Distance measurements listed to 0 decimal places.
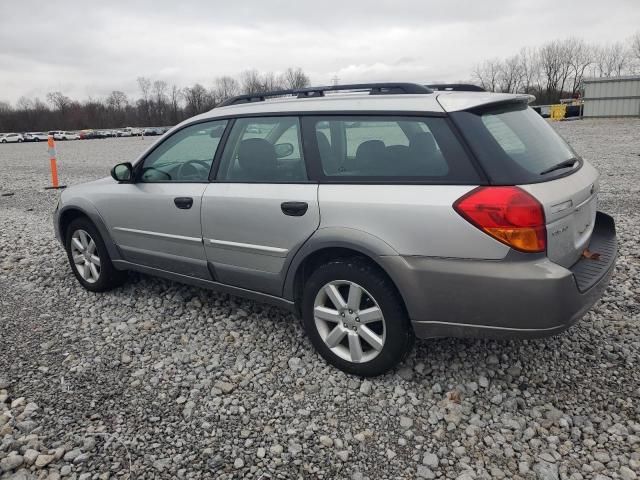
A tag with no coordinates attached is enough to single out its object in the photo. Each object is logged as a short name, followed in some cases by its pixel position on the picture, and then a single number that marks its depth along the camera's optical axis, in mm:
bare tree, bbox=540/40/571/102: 77688
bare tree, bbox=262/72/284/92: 88388
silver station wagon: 2652
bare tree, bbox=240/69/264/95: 87438
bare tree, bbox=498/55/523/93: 78781
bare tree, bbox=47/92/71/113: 98562
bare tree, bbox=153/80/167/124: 94388
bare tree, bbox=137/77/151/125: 93750
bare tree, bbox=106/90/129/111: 101062
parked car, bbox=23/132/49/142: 57938
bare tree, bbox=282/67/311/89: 91250
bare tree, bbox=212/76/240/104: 94562
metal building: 31859
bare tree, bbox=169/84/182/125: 92788
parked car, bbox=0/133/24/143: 57062
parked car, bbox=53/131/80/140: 58625
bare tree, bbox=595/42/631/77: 78312
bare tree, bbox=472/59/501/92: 79150
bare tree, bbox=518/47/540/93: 79138
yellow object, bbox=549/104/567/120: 37072
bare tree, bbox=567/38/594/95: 78000
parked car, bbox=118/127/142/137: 64000
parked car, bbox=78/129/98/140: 61656
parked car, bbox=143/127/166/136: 62469
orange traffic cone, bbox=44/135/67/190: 12195
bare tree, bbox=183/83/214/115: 92938
